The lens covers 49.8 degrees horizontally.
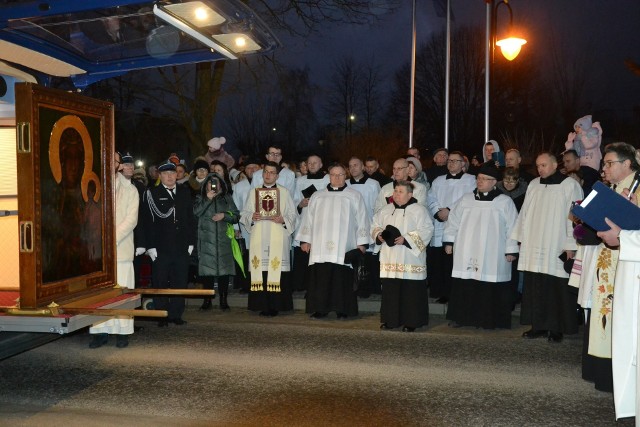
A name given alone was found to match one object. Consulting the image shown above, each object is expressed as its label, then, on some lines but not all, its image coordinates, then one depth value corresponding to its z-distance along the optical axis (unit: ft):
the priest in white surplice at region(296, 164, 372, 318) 31.50
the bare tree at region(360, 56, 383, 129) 137.69
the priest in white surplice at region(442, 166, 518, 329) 29.09
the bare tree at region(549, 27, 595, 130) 113.09
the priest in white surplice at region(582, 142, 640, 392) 19.54
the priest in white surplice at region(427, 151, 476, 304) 34.06
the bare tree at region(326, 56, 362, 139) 138.92
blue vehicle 16.37
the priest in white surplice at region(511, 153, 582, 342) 26.89
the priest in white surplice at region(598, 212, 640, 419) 16.81
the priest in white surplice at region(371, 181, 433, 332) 28.76
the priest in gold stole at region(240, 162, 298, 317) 32.63
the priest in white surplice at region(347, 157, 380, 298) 35.35
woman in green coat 32.94
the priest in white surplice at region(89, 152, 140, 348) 25.89
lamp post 52.25
